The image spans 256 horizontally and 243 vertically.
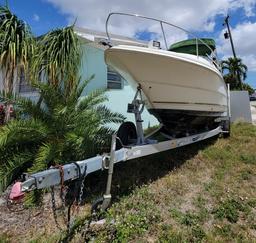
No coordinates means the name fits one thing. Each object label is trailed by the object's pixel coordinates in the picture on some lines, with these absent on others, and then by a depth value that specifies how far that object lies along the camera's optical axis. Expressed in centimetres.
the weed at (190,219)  249
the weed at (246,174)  340
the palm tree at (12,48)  478
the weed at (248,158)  384
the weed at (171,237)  224
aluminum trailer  195
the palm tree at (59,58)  437
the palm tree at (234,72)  2237
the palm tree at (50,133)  337
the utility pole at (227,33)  1593
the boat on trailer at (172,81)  298
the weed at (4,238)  241
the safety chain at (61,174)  209
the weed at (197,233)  226
